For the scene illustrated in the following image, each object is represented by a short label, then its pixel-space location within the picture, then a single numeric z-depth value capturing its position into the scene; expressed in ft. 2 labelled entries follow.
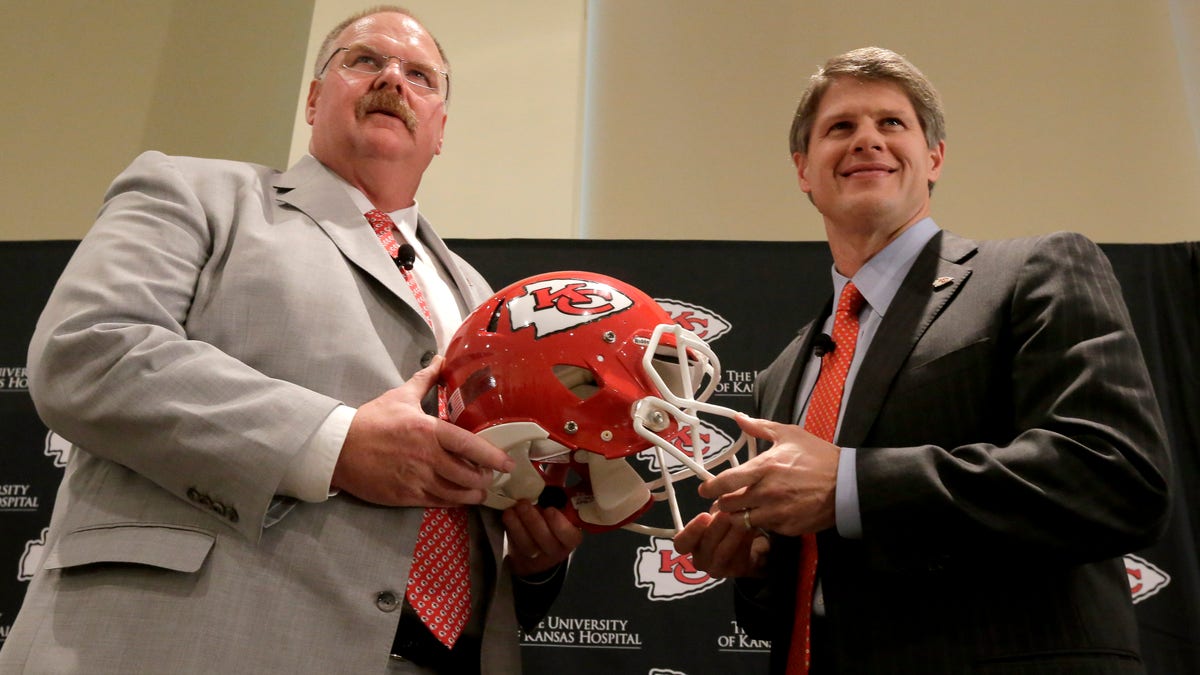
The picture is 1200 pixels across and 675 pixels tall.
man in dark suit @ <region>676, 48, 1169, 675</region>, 5.38
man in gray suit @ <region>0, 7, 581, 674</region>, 5.13
